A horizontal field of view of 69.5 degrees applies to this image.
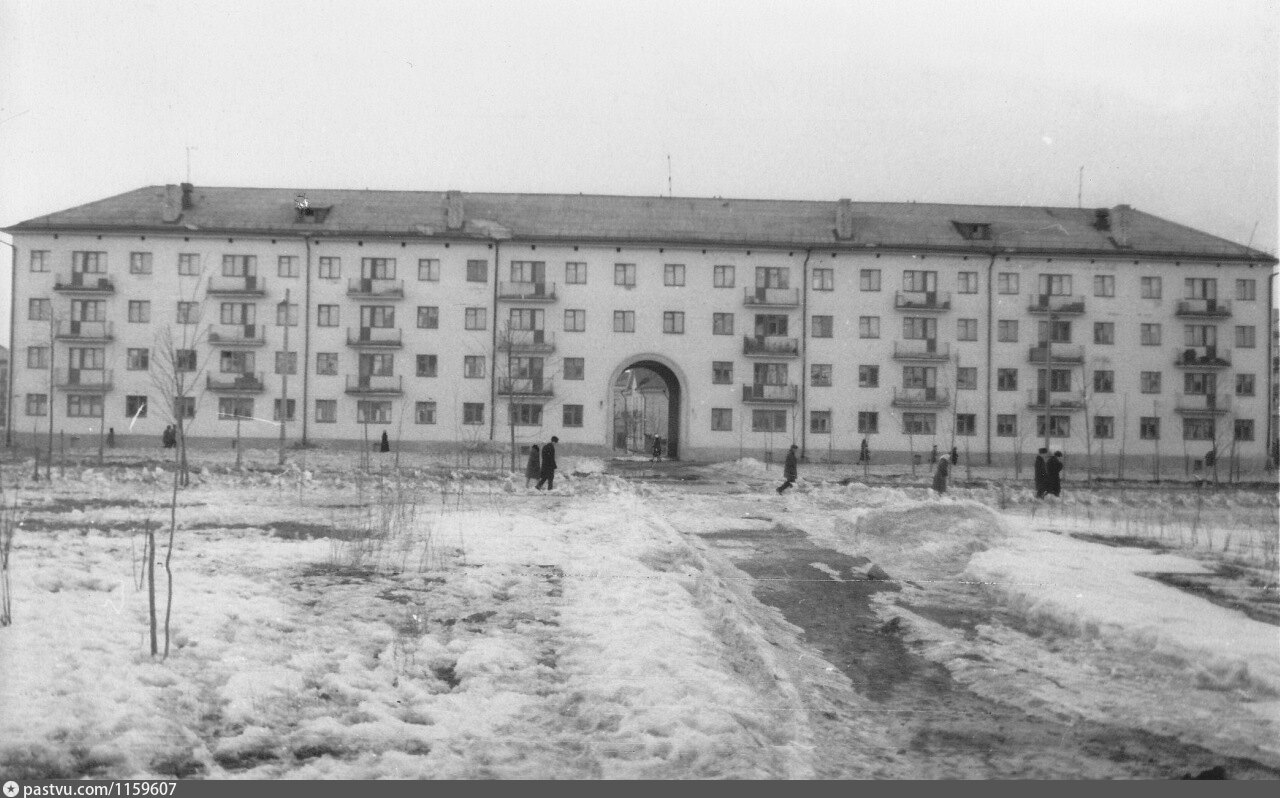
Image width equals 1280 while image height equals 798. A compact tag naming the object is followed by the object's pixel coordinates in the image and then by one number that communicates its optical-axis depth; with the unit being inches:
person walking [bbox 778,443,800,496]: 1042.1
